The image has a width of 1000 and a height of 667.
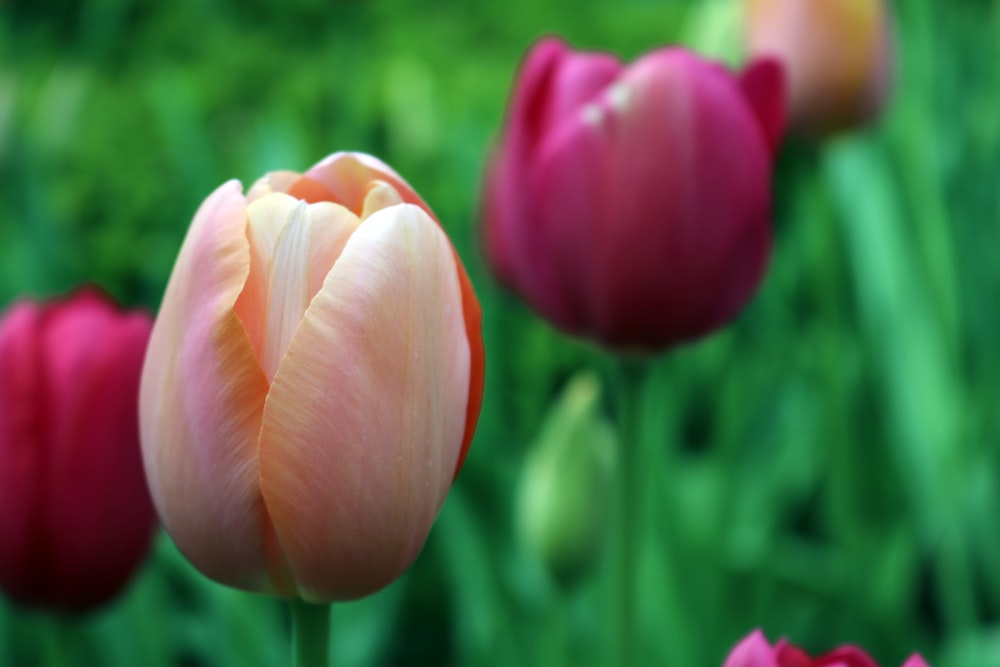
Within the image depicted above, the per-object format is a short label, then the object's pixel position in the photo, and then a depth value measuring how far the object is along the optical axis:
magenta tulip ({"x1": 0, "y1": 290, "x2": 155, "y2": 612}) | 0.76
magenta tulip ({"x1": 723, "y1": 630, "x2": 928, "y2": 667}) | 0.63
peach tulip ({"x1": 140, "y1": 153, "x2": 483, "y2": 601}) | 0.65
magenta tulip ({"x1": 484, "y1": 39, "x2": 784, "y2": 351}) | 0.78
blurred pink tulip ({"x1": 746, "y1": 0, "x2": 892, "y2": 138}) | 0.93
